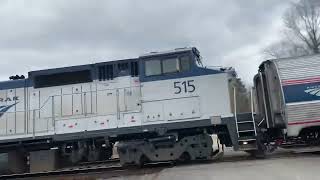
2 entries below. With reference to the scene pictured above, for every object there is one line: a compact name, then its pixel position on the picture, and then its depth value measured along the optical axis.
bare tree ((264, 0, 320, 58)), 63.12
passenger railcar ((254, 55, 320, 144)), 15.38
